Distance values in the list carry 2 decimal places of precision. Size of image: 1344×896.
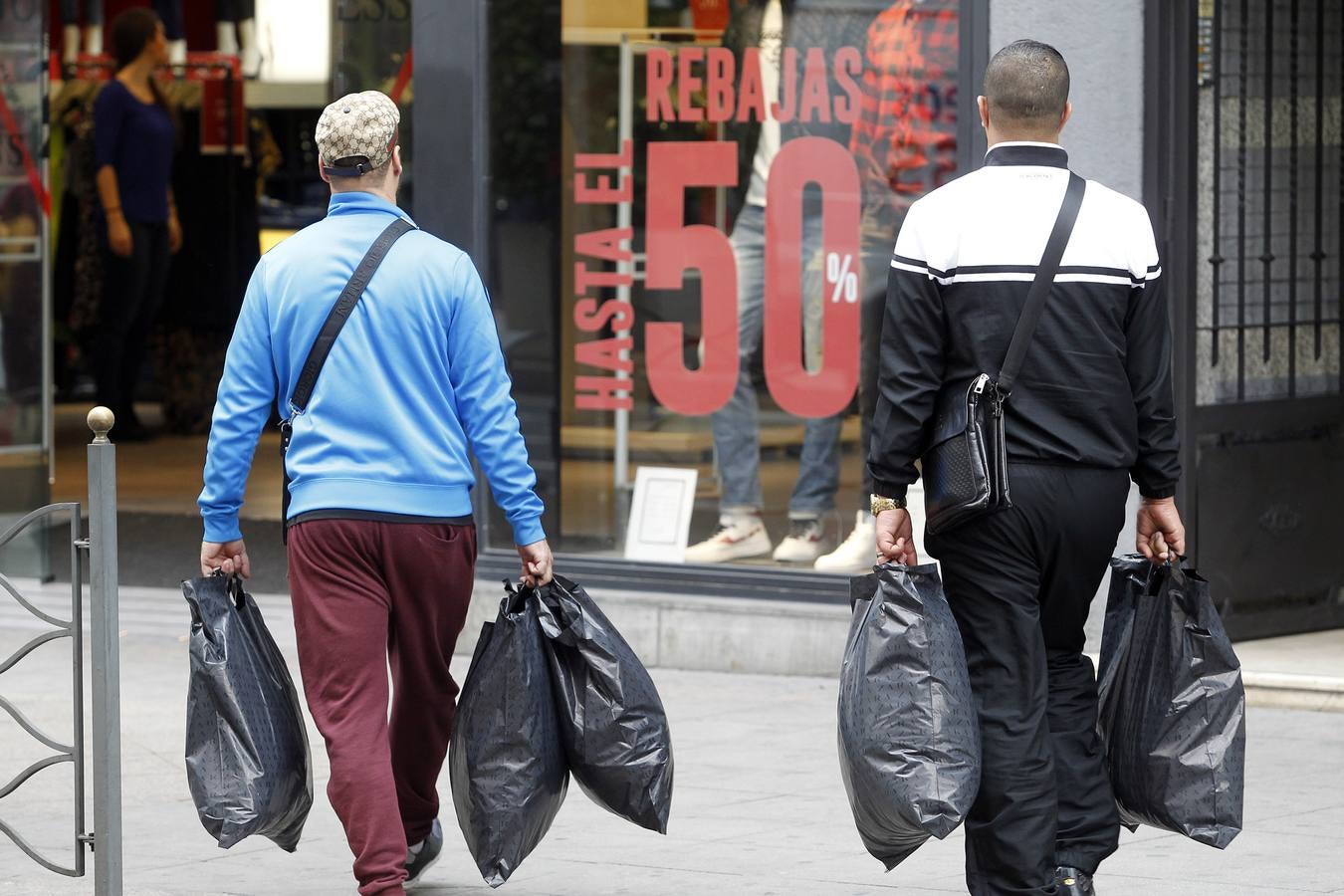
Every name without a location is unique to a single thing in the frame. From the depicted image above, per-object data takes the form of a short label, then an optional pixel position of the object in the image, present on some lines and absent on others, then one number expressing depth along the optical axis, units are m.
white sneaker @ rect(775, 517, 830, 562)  16.80
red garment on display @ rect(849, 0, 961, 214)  16.08
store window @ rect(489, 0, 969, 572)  16.45
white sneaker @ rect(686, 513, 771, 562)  17.05
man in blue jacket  9.75
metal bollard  9.83
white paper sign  17.39
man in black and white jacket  9.15
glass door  20.14
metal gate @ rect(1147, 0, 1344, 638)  15.54
